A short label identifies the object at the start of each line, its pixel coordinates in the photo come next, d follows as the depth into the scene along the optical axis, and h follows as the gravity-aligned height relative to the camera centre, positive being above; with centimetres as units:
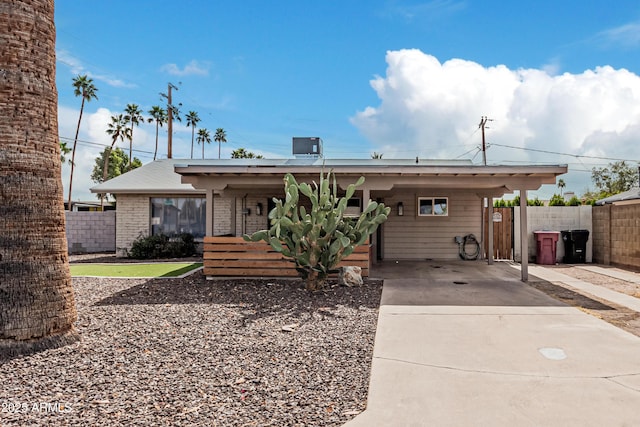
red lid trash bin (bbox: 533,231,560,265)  1191 -65
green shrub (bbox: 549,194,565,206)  1453 +80
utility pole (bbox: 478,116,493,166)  2850 +578
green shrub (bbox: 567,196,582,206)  1500 +80
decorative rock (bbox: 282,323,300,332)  478 -126
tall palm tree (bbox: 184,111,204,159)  4000 +1003
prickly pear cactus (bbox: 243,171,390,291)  675 -20
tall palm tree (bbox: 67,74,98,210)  3131 +1009
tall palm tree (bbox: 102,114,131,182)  3522 +800
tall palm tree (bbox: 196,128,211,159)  4734 +989
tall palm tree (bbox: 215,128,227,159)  5138 +1075
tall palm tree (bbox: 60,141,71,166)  3313 +576
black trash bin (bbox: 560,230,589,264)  1220 -63
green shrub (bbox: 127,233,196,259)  1305 -88
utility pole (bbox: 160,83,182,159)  2459 +654
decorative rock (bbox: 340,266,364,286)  766 -103
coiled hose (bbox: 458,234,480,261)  1255 -74
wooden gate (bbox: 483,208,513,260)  1272 -28
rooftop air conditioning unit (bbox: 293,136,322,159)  1611 +293
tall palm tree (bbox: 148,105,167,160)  3638 +947
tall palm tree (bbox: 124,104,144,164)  3553 +905
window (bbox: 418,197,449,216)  1262 +51
